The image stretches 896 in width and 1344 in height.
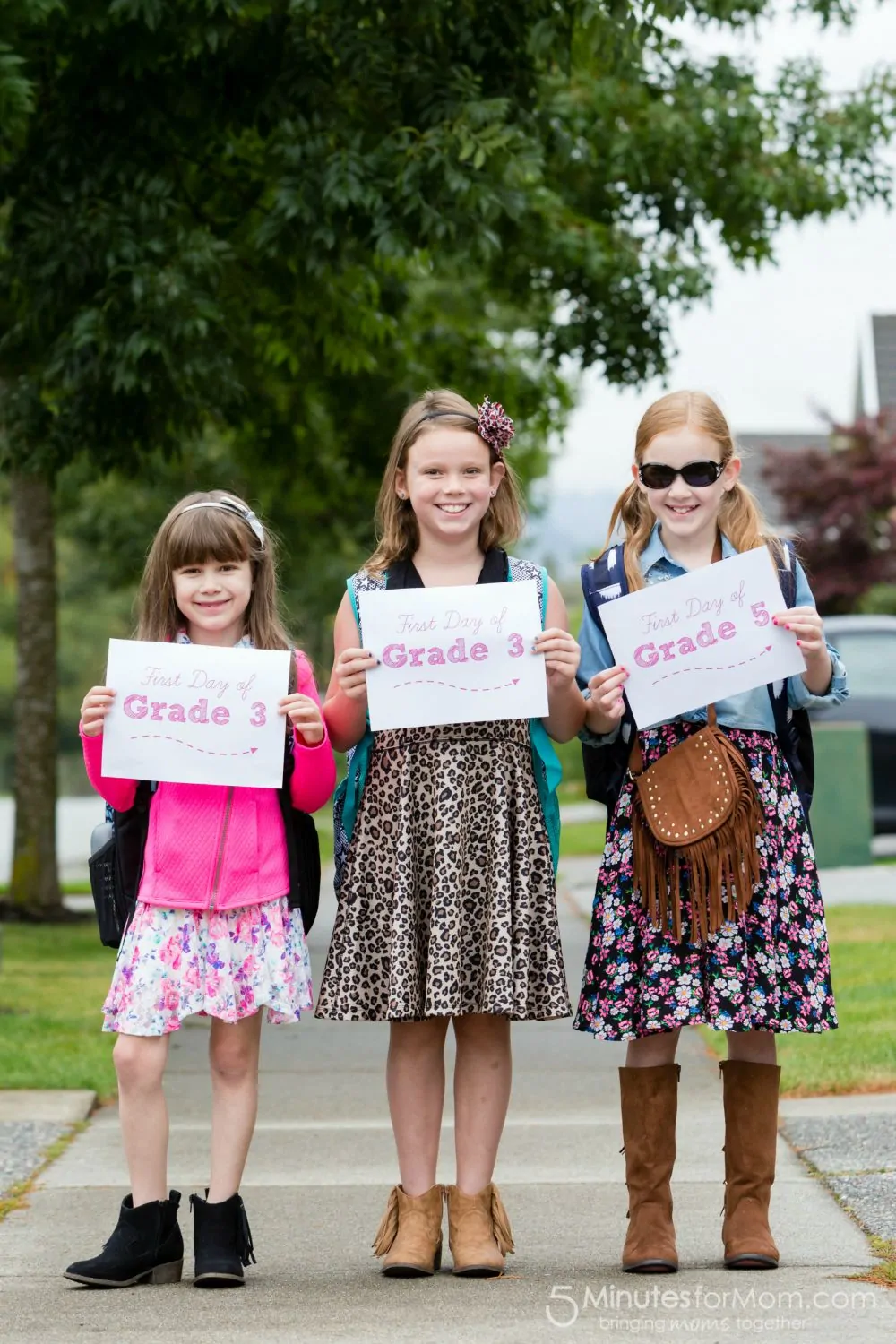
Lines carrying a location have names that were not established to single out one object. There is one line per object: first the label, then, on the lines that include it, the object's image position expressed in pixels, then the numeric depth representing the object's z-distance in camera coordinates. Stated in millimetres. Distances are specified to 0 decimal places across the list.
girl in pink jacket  7151
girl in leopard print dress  7217
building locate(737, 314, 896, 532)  22226
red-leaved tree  53555
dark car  24383
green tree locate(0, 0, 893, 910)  13839
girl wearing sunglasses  7104
